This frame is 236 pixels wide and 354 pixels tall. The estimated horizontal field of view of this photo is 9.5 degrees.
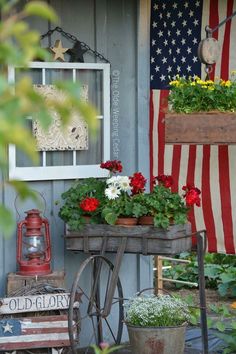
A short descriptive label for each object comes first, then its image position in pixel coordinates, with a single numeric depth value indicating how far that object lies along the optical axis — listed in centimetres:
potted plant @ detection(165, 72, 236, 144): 890
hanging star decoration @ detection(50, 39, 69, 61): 1016
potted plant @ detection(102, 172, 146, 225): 951
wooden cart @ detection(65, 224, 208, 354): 928
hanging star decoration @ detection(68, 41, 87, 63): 1032
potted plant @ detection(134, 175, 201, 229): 944
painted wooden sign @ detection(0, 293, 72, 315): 921
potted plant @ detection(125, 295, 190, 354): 941
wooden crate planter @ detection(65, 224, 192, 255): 931
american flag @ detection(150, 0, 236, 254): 1084
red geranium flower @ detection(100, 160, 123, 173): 987
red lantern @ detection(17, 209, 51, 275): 959
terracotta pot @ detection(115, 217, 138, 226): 957
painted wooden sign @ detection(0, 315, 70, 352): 916
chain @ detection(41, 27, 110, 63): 1021
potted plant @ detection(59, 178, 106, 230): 956
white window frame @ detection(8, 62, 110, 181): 997
